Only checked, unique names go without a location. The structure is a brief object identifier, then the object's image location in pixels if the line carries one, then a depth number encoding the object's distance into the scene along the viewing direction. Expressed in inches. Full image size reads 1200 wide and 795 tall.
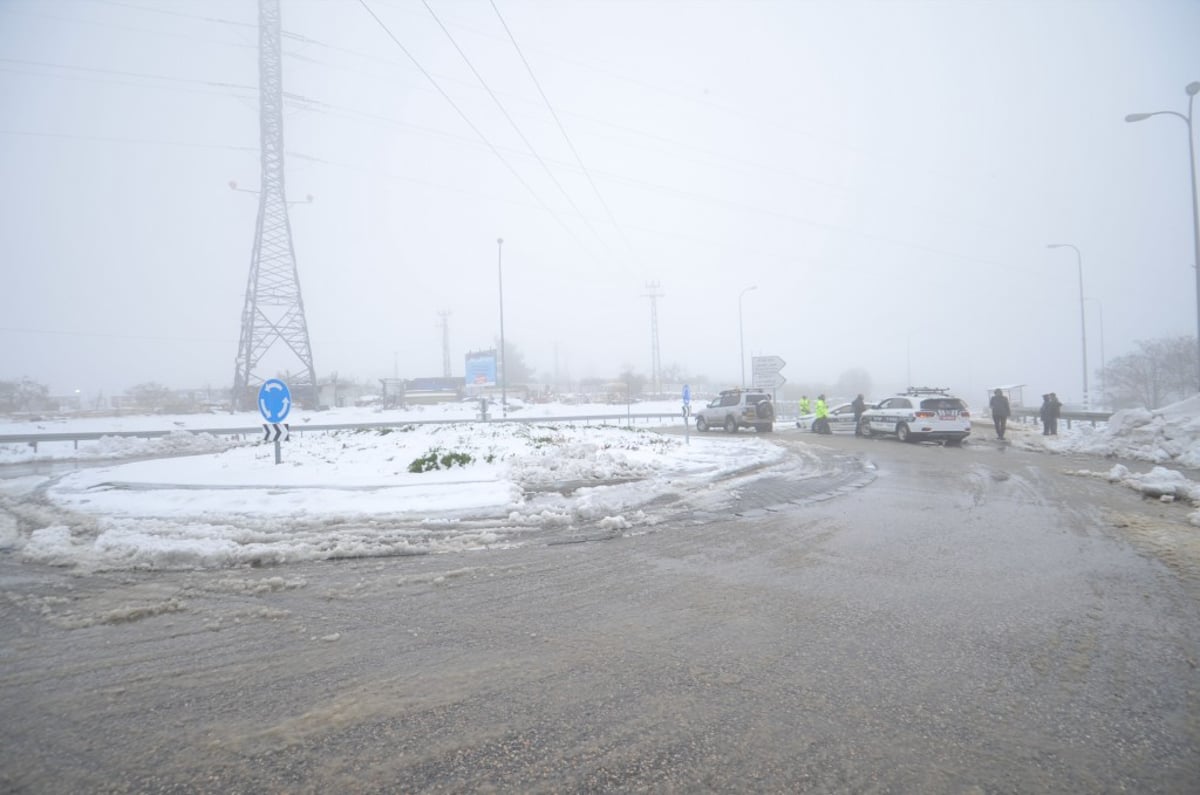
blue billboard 2181.3
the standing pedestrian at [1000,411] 842.8
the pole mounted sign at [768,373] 1272.1
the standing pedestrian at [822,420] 1019.5
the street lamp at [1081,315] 1229.7
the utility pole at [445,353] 3208.7
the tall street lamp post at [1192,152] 626.2
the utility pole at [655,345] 2314.2
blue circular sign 460.1
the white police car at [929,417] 774.5
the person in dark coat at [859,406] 968.9
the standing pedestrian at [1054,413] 858.1
